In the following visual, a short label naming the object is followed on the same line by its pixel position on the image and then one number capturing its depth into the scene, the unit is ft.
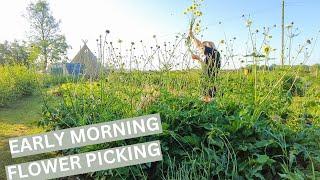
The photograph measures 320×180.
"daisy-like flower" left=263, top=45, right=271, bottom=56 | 7.31
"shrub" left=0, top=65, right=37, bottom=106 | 19.26
